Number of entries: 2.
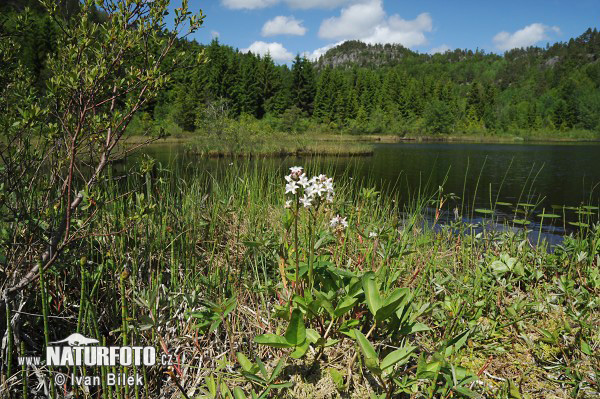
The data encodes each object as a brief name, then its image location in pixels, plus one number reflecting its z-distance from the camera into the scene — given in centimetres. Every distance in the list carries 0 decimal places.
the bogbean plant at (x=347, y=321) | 59
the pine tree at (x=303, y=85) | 5915
